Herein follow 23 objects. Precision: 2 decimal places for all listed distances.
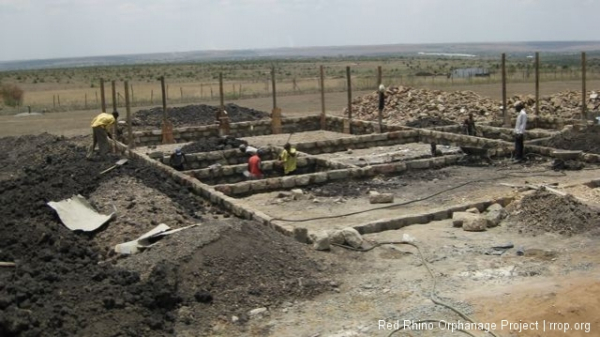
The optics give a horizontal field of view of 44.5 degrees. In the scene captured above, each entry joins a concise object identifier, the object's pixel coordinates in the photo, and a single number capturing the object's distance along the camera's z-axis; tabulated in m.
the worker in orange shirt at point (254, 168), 14.37
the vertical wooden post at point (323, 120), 23.39
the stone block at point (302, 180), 13.35
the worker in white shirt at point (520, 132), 14.61
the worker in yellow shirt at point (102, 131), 15.80
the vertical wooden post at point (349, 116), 22.11
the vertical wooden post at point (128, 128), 18.44
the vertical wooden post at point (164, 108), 20.52
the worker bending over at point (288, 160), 14.83
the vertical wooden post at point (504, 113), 20.28
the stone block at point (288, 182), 13.28
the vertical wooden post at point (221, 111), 21.70
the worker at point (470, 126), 18.83
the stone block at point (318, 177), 13.41
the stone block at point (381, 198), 11.91
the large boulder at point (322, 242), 8.98
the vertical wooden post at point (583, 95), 19.55
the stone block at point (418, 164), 14.38
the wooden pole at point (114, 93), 20.22
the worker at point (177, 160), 15.53
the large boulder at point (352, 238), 9.23
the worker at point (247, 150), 16.78
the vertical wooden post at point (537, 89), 21.20
